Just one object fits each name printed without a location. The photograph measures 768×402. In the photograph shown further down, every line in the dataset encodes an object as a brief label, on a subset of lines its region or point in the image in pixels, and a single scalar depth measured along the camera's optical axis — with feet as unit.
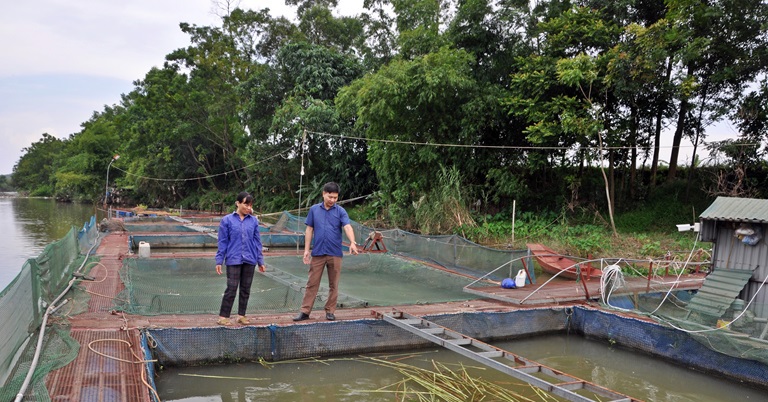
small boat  32.07
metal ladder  12.95
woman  17.69
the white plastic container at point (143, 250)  35.68
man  18.53
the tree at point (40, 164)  262.88
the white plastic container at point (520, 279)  28.60
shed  21.97
